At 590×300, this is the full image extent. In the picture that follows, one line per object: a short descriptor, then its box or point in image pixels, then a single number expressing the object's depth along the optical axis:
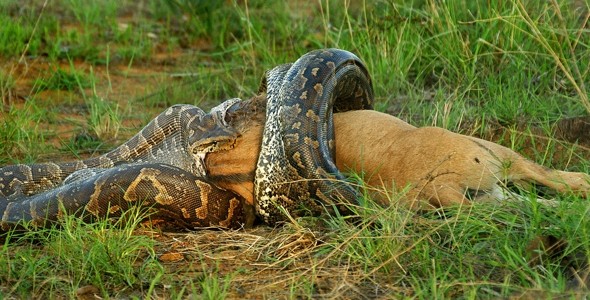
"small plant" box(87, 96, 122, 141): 16.92
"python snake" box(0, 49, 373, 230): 11.81
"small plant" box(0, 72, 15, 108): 18.33
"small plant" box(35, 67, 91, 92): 19.55
